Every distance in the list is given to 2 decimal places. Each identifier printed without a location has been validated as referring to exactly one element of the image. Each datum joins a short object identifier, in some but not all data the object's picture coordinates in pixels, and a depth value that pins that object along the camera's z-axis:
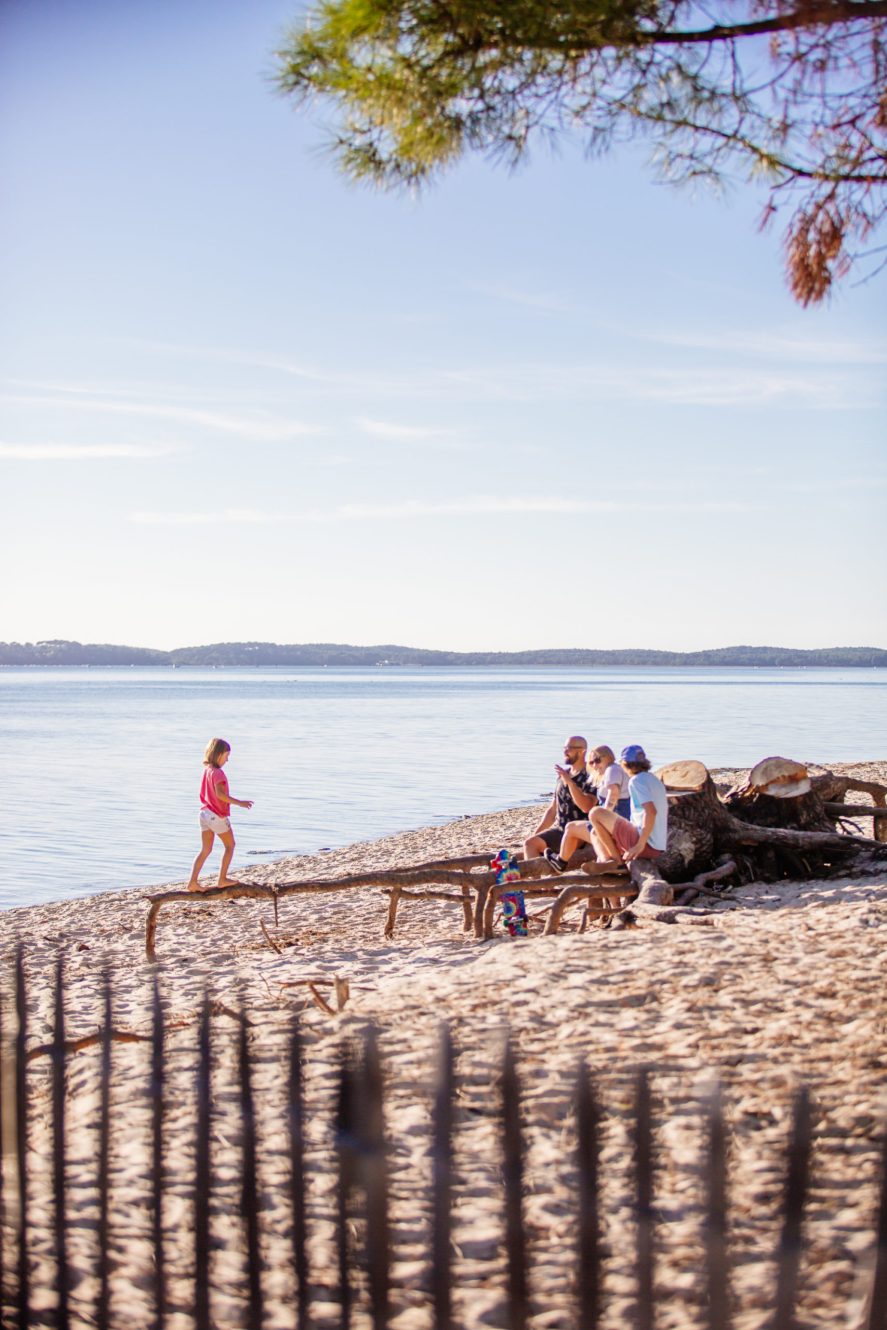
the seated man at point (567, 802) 10.30
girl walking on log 13.01
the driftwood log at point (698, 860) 9.00
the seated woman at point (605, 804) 9.92
